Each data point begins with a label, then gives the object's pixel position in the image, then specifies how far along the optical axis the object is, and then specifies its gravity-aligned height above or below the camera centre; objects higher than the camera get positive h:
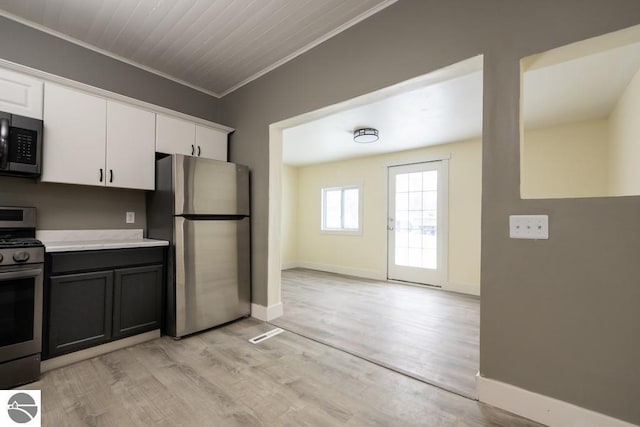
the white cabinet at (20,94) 1.99 +0.86
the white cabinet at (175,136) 2.77 +0.80
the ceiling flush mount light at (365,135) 3.89 +1.12
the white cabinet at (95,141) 2.18 +0.61
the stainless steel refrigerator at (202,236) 2.53 -0.21
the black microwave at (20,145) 1.93 +0.48
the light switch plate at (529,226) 1.53 -0.05
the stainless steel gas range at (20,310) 1.74 -0.63
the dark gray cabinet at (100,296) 2.01 -0.65
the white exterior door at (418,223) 4.69 -0.11
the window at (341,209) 5.89 +0.15
